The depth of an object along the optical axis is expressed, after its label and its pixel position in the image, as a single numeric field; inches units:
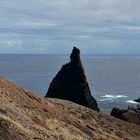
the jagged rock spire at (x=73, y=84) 3853.3
